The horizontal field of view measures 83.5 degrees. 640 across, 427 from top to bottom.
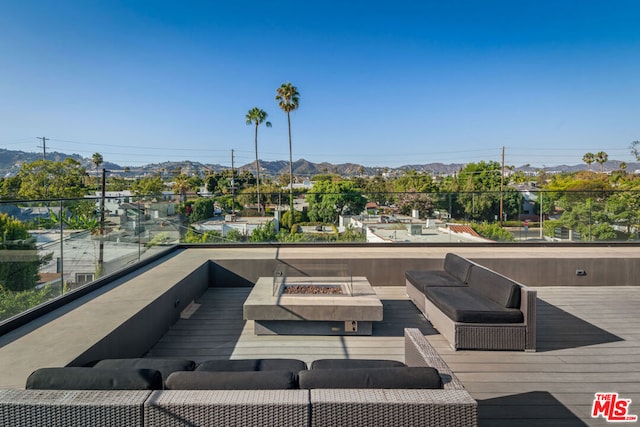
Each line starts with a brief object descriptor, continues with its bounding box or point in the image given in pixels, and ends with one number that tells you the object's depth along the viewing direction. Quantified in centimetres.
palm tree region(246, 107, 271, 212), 3341
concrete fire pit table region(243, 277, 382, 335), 361
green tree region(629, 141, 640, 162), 2223
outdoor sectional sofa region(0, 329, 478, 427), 134
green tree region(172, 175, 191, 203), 4850
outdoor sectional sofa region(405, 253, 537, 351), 322
